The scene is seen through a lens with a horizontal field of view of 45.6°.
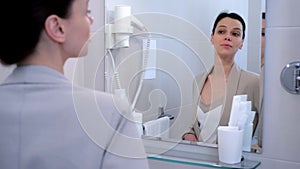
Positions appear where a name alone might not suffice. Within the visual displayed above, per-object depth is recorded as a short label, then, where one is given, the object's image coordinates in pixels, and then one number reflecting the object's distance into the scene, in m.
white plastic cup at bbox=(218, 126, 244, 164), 0.95
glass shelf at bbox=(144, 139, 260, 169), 0.97
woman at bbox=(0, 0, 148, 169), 0.57
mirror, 1.01
